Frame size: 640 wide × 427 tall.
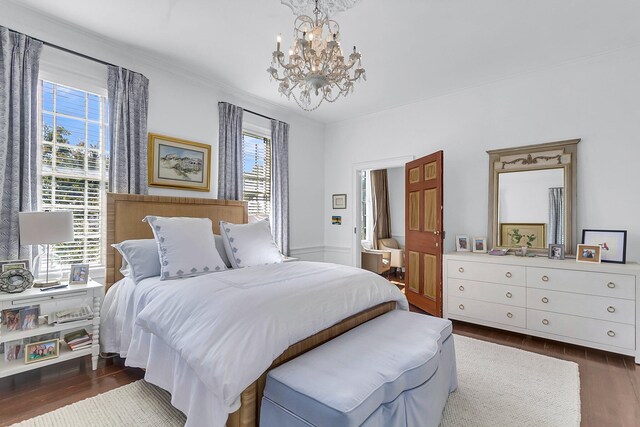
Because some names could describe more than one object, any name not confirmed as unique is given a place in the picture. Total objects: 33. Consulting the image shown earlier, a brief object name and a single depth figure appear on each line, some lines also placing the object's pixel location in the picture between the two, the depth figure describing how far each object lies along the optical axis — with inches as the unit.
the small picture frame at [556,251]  125.1
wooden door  146.9
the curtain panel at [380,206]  276.1
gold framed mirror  129.2
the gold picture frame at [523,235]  135.3
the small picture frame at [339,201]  205.6
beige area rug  73.2
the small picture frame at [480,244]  148.0
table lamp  86.4
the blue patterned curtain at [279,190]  179.8
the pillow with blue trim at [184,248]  98.1
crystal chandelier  80.3
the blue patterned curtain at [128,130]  117.0
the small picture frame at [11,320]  86.2
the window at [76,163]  105.7
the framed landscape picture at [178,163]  130.3
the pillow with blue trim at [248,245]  117.8
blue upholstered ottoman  51.1
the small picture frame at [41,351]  86.7
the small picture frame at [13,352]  87.4
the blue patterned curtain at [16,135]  93.7
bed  60.4
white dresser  107.6
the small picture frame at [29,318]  88.7
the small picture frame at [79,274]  97.9
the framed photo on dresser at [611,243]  114.8
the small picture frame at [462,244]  152.5
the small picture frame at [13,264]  87.4
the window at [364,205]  284.8
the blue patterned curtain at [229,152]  153.6
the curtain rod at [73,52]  102.8
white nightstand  83.2
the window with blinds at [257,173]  171.9
